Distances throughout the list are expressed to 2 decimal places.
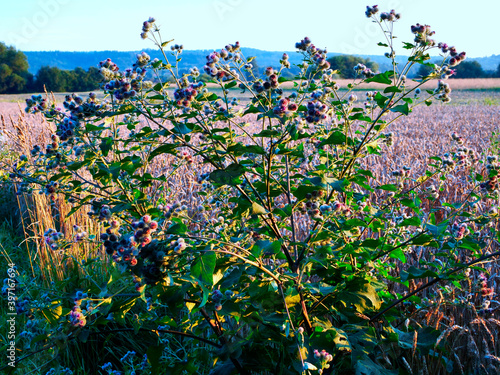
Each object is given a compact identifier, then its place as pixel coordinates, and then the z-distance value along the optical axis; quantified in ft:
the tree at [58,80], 221.46
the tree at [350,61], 206.39
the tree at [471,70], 238.68
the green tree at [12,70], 240.73
